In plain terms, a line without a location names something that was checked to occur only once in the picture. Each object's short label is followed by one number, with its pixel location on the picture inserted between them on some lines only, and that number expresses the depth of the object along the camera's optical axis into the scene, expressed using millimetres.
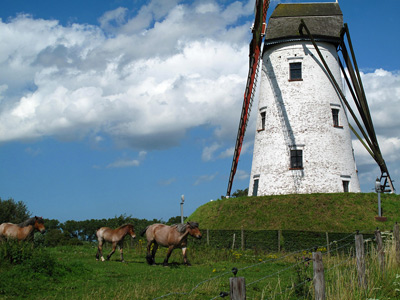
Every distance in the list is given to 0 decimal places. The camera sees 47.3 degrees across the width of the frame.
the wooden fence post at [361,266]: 10516
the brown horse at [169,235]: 17734
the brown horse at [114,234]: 19359
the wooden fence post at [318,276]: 8594
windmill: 33500
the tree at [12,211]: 38469
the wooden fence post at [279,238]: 25891
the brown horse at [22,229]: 18250
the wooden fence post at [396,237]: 13297
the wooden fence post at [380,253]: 11852
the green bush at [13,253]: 15180
